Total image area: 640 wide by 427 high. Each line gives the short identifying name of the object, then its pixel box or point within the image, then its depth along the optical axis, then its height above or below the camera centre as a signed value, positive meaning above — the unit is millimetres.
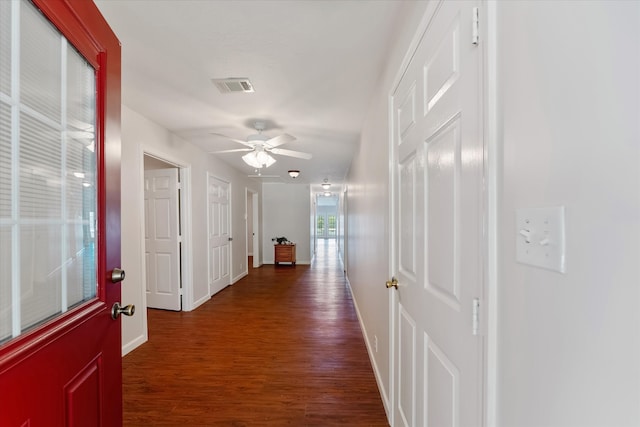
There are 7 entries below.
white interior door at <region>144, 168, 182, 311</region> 3895 -298
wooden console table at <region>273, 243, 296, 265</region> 7684 -1009
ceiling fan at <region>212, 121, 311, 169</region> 2949 +744
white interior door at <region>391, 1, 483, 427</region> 797 -30
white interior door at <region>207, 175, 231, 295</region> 4699 -339
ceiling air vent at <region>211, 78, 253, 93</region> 2133 +1004
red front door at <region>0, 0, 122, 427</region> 716 +7
